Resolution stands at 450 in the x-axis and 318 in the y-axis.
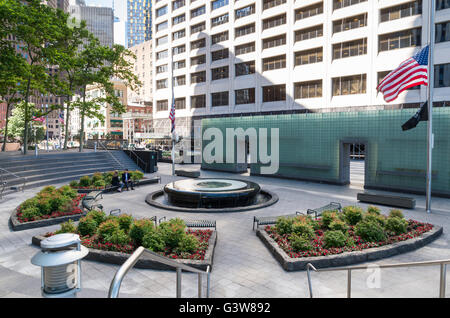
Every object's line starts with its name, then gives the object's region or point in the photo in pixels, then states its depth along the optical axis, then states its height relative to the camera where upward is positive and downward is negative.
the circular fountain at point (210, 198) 17.19 -3.19
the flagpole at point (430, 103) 15.69 +2.19
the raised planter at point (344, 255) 9.05 -3.49
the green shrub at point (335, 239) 10.05 -3.14
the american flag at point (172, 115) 28.22 +2.58
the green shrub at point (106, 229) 10.72 -3.03
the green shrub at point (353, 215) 12.42 -2.89
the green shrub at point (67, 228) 10.76 -3.03
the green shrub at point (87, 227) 11.30 -3.14
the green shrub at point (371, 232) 10.62 -3.08
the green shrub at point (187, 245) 9.73 -3.26
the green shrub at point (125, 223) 11.29 -2.97
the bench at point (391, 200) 16.75 -3.16
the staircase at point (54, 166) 22.33 -2.16
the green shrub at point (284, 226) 11.40 -3.09
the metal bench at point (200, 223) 12.40 -3.29
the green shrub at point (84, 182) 21.92 -2.82
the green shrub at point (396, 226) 11.39 -3.04
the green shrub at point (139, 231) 10.41 -2.99
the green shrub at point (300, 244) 9.84 -3.25
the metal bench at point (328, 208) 14.46 -3.15
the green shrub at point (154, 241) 9.80 -3.20
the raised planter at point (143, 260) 8.91 -3.51
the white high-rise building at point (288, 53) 32.19 +12.02
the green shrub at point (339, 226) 11.04 -2.98
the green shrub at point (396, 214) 12.33 -2.80
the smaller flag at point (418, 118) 16.39 +1.49
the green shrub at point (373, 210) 12.72 -2.75
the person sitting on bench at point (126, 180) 22.20 -2.70
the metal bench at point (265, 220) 12.84 -3.24
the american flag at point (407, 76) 16.19 +3.76
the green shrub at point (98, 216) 11.89 -2.87
